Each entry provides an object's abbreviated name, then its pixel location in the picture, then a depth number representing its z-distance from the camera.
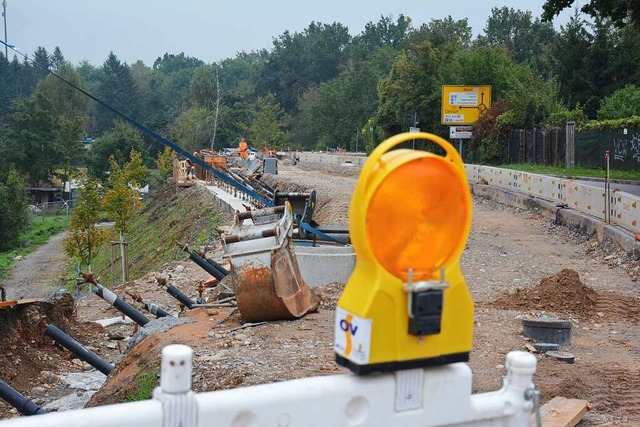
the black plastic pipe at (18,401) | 7.39
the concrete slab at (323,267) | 13.41
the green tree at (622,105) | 43.94
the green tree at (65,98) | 121.50
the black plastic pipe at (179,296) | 13.76
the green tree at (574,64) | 50.50
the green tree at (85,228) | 36.97
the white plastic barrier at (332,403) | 2.75
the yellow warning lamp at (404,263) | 3.05
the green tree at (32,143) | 86.88
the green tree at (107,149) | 85.56
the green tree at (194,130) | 89.06
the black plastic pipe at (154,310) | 14.41
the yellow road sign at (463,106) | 49.31
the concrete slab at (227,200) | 33.32
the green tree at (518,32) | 99.88
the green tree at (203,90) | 124.31
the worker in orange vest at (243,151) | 49.53
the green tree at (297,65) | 137.75
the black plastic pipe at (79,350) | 10.62
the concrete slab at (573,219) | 16.50
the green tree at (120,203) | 39.03
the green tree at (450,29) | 75.88
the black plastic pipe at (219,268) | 15.03
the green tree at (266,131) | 97.88
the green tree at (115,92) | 143.75
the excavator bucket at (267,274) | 10.09
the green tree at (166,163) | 74.00
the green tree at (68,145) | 89.56
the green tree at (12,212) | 62.16
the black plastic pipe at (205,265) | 14.19
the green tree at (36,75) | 163.00
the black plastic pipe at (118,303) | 12.17
